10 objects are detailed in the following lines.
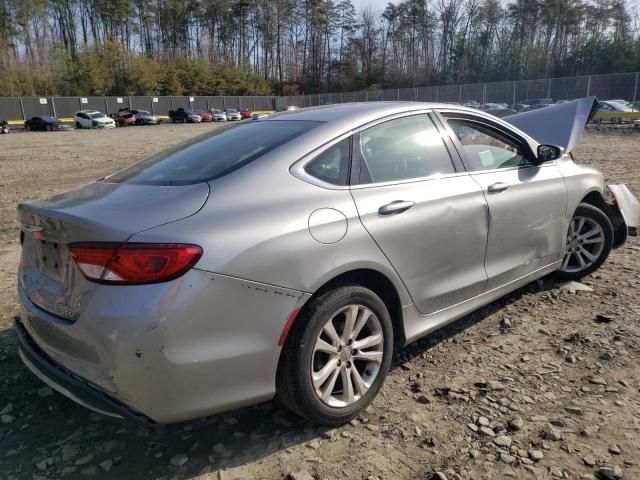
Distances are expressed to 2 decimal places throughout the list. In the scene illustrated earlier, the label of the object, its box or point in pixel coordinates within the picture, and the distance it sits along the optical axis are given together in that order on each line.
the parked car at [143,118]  47.56
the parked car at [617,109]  27.09
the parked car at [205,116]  52.74
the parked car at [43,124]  39.50
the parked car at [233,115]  55.72
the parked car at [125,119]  46.53
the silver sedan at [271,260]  2.04
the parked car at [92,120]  42.53
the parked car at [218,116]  54.30
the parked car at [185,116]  50.72
